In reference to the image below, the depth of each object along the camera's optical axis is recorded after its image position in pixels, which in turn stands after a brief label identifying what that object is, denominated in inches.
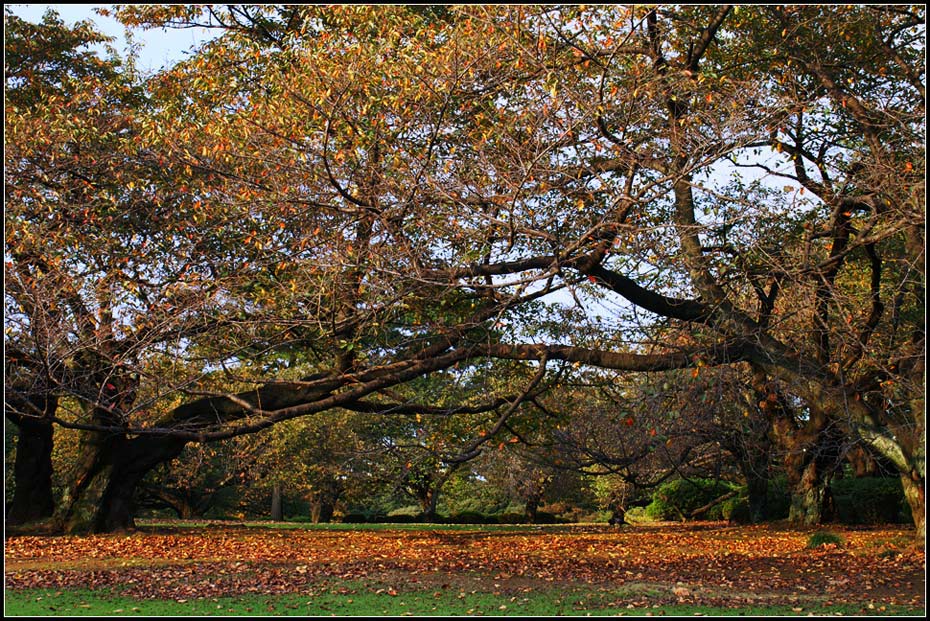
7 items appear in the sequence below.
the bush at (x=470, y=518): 1052.5
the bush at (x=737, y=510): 842.8
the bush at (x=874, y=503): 719.1
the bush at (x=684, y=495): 980.6
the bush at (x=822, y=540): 443.2
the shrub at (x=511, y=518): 1075.3
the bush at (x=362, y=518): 1130.7
